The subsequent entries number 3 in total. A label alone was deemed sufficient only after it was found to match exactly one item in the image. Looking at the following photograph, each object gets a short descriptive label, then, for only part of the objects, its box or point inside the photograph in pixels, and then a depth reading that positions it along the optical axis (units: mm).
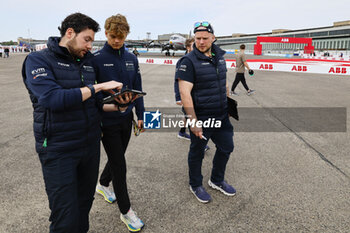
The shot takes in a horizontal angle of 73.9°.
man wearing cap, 2577
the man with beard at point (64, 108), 1550
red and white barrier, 14625
